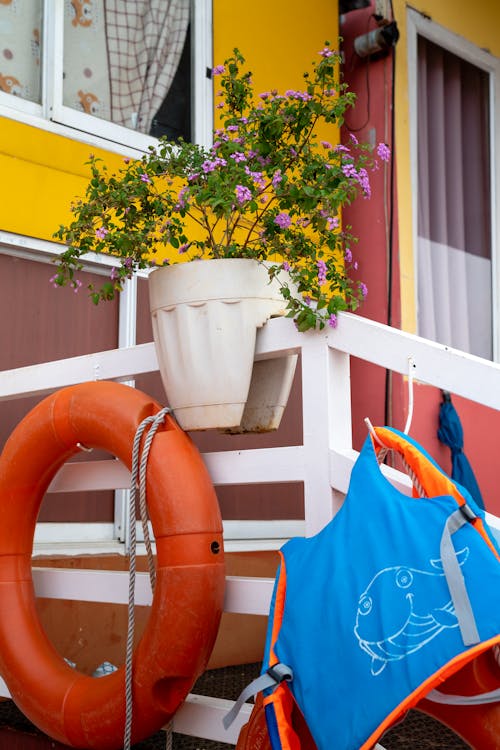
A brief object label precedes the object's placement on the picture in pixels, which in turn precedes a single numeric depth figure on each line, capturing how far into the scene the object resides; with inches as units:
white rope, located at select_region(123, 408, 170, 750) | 66.0
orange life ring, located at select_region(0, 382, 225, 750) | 65.5
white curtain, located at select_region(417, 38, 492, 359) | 157.6
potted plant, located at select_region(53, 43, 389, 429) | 69.1
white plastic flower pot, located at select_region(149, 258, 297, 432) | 69.1
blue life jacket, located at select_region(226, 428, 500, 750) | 46.3
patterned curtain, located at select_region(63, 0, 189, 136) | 125.5
